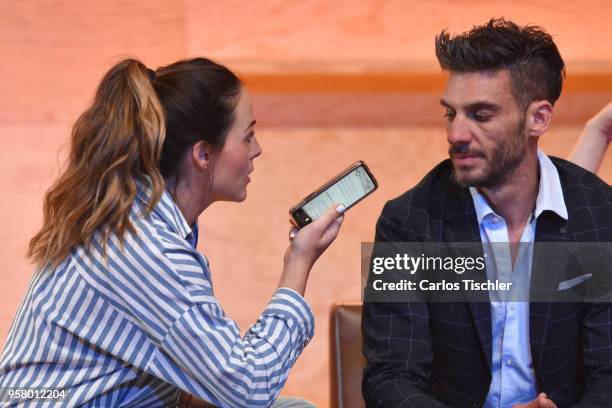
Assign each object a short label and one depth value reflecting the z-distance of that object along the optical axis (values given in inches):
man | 235.0
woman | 224.8
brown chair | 245.6
